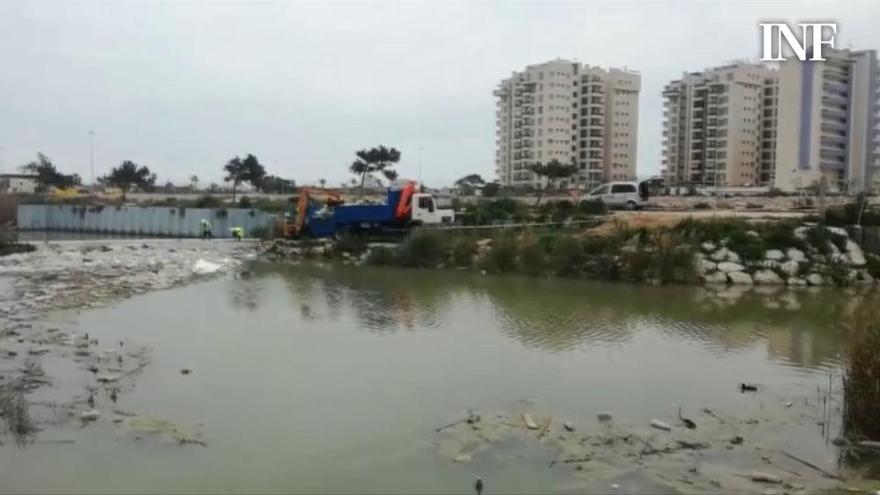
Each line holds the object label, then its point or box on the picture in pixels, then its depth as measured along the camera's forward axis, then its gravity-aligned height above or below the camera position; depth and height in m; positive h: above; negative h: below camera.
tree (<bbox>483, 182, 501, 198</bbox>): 57.78 +1.95
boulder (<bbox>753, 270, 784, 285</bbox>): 24.81 -1.84
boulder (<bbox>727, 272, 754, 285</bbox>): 24.78 -1.85
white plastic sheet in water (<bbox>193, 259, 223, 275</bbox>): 25.01 -1.79
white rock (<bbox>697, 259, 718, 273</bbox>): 25.25 -1.52
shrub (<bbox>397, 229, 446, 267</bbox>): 28.92 -1.24
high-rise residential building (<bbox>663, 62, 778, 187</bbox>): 95.62 +11.50
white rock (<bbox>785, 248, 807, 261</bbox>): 25.56 -1.11
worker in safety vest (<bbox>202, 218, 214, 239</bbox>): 38.84 -0.91
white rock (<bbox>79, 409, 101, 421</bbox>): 8.67 -2.25
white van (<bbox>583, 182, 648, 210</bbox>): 37.53 +1.07
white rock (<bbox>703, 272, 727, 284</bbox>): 24.89 -1.87
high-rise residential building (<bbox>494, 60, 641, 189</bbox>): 106.31 +13.24
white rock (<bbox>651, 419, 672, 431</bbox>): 8.83 -2.32
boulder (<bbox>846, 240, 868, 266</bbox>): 25.94 -1.11
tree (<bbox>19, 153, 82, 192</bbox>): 71.62 +3.02
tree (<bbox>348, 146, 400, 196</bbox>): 60.88 +4.13
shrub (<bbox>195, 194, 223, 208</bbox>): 50.60 +0.66
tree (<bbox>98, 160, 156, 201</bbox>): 68.06 +3.07
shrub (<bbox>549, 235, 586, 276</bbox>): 26.38 -1.34
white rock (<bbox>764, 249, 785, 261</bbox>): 25.55 -1.15
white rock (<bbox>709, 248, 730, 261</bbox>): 25.67 -1.18
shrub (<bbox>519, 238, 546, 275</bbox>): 26.72 -1.42
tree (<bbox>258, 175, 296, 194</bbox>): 74.79 +2.72
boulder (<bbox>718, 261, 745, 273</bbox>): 25.12 -1.53
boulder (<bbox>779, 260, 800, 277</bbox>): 25.06 -1.50
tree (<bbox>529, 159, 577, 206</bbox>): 62.19 +3.66
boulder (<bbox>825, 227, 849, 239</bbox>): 26.86 -0.37
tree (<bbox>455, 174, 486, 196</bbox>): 74.12 +3.32
